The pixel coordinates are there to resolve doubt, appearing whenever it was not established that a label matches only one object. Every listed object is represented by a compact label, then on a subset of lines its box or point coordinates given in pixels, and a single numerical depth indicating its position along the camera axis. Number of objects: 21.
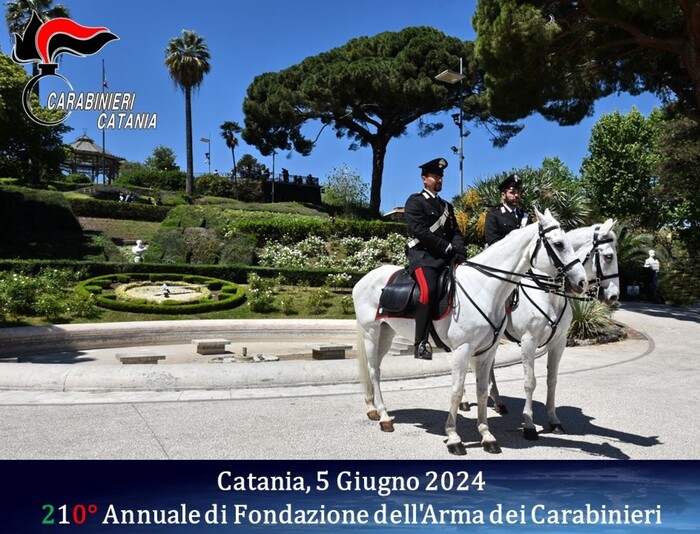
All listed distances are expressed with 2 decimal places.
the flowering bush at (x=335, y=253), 24.67
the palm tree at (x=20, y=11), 43.11
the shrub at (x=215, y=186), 58.53
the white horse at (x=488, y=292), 5.68
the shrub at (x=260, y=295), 17.03
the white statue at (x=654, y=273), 25.62
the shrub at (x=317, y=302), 17.20
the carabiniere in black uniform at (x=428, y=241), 6.09
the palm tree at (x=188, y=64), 52.97
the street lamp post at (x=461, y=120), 22.06
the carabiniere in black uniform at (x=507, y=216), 7.28
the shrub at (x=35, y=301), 13.94
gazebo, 72.51
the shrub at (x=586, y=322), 13.88
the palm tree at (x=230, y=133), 77.50
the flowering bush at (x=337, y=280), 20.75
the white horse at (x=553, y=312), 6.02
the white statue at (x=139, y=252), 22.08
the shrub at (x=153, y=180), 65.62
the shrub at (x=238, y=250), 24.06
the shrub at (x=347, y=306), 17.19
